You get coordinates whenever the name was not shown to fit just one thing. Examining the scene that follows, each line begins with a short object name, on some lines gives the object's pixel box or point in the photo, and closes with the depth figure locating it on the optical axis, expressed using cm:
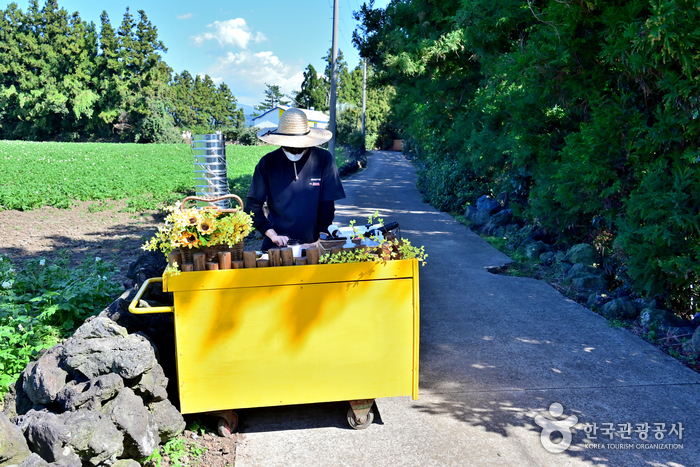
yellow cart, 350
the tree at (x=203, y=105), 8562
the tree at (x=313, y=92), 6788
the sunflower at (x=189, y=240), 346
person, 452
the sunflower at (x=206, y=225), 345
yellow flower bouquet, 347
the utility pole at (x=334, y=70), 2225
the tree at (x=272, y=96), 12256
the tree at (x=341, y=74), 6559
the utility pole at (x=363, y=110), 4856
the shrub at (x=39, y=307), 430
